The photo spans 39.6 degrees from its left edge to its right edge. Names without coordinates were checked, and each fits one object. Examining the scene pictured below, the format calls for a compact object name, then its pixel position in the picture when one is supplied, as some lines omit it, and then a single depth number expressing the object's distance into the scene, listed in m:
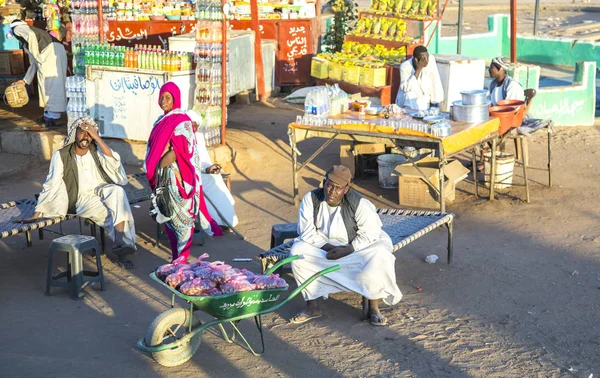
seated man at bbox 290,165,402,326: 6.20
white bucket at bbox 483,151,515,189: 9.88
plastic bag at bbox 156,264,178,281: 5.52
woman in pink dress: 7.20
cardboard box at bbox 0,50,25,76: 15.45
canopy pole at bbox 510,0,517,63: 13.48
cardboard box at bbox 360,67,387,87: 13.45
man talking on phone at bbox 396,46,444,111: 10.50
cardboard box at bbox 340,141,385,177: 10.70
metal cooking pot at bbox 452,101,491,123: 9.09
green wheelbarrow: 5.30
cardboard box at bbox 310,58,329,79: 14.36
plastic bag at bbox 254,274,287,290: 5.46
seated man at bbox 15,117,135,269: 7.50
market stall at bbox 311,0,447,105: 13.56
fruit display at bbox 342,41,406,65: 13.85
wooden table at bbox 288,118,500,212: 8.55
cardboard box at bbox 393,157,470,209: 9.31
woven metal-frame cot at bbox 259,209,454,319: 6.55
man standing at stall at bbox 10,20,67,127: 12.87
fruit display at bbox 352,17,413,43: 13.95
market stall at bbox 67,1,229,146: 10.88
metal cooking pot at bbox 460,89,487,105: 9.12
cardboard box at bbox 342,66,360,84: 13.77
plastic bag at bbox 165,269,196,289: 5.38
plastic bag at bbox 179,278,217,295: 5.29
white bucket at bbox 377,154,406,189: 10.10
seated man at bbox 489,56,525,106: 10.22
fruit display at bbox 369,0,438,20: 13.70
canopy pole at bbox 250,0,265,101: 15.27
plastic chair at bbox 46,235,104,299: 6.83
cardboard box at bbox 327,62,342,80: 14.09
